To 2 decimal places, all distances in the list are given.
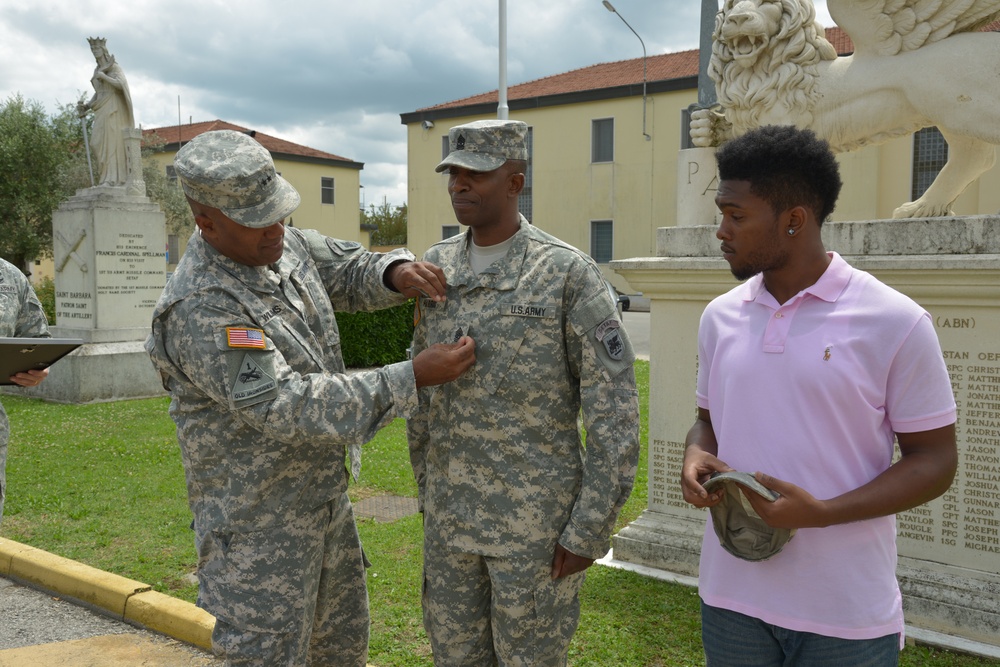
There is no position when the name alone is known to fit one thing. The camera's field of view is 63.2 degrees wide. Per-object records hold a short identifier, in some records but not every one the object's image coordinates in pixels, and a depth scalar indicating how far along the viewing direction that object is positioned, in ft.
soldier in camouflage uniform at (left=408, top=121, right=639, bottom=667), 7.72
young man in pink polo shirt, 5.46
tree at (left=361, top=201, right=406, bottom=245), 161.89
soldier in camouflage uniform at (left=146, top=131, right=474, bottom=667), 7.43
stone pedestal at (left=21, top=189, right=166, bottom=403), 33.83
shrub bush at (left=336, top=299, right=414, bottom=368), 40.40
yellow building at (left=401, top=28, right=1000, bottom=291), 89.10
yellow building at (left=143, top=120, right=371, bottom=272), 122.93
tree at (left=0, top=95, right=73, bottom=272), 76.28
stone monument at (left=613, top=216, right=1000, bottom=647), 12.01
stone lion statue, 12.91
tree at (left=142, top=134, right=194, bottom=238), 100.68
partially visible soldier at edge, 12.73
